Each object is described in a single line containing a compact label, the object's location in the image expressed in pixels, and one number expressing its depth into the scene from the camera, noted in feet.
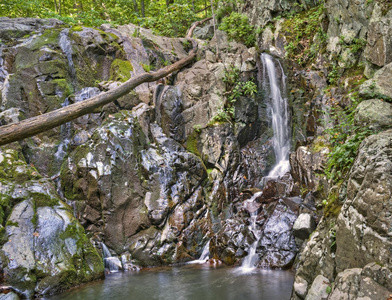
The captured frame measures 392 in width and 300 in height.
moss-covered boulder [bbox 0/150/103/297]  21.53
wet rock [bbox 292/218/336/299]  13.39
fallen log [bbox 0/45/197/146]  16.01
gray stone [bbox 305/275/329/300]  12.44
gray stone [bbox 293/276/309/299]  14.29
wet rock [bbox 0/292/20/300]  19.79
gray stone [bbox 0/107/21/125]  30.18
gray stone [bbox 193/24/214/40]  55.72
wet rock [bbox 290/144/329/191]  28.79
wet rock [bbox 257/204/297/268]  24.82
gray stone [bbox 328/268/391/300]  10.19
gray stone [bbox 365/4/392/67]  26.50
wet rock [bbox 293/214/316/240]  23.24
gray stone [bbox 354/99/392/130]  15.92
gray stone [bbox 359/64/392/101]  18.39
